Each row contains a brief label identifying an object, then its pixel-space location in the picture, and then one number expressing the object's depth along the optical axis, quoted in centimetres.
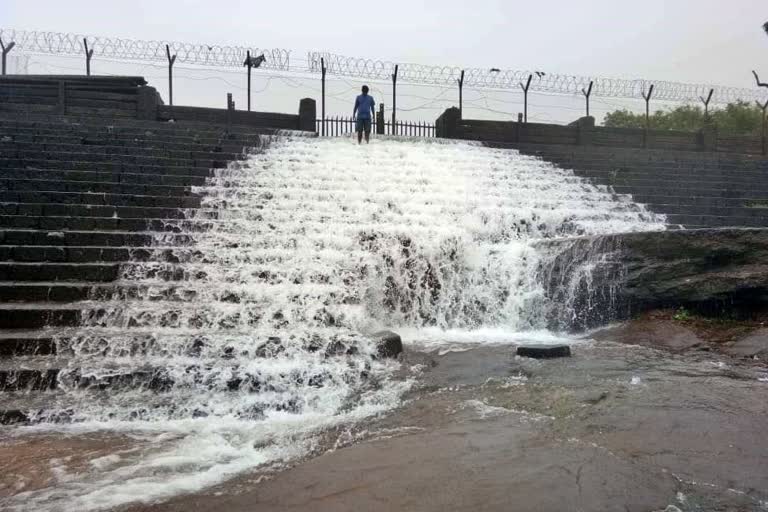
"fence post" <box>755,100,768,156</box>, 1634
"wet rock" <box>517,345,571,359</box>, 458
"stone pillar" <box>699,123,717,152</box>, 1586
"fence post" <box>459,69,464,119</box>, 1622
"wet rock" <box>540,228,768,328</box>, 561
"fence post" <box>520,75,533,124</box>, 1620
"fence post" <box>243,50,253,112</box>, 1517
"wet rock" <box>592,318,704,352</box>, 500
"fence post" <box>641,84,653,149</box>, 1711
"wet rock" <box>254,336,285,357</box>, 449
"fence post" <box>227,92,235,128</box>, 1334
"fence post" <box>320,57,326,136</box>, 1526
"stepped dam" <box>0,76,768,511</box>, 322
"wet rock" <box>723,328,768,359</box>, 449
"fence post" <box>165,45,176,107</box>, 1454
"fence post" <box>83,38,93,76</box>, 1406
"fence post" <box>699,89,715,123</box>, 1681
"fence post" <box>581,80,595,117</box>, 1695
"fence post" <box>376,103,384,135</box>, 1538
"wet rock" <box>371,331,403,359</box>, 476
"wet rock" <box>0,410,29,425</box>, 344
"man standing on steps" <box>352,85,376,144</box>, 1207
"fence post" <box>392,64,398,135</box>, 1582
